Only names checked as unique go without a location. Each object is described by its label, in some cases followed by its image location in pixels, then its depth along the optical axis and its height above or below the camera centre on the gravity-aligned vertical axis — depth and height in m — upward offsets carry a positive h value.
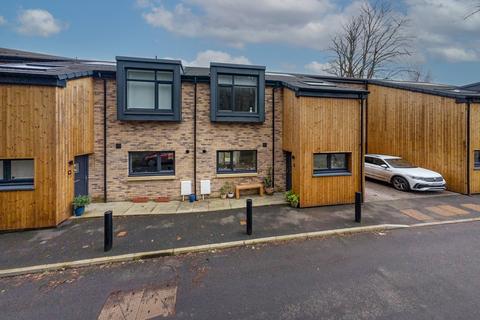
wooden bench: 10.49 -1.32
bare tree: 25.48 +11.74
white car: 11.00 -0.78
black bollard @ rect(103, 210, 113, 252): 5.70 -1.83
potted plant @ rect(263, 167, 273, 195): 10.90 -1.19
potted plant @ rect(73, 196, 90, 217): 8.26 -1.68
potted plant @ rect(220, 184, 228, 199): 10.55 -1.52
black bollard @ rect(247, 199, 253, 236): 6.62 -1.83
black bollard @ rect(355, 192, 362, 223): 7.48 -1.61
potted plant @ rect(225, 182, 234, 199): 10.64 -1.48
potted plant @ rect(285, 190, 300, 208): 9.15 -1.66
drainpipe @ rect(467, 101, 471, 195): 10.73 +0.44
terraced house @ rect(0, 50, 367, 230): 8.93 +1.07
